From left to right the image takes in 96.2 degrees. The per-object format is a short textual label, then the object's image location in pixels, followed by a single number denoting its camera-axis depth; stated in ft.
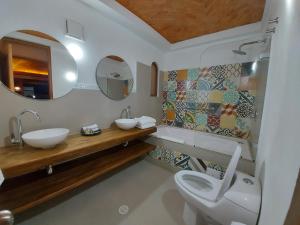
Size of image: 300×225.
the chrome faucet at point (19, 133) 4.35
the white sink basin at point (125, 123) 6.85
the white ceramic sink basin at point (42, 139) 3.86
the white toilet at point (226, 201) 3.34
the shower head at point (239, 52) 7.78
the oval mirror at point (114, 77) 6.86
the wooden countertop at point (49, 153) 3.32
